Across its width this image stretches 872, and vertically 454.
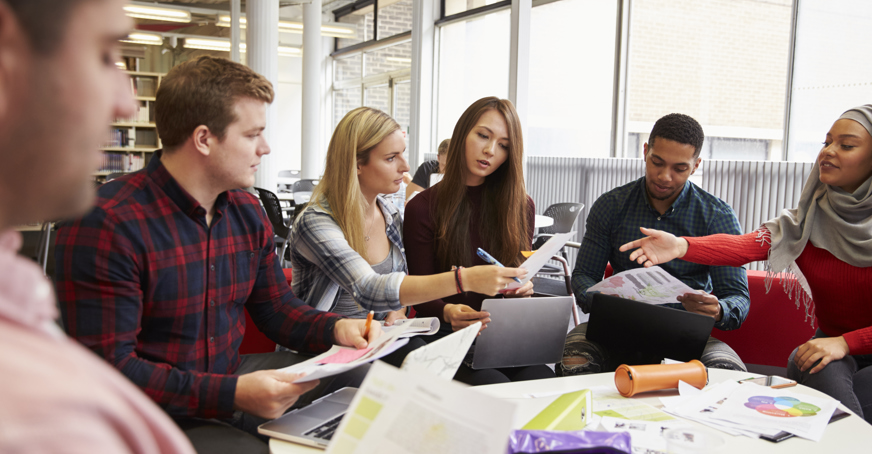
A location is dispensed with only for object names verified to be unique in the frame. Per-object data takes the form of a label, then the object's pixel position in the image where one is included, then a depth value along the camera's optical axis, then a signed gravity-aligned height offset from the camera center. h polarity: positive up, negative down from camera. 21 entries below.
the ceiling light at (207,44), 11.05 +1.90
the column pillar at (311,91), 9.30 +0.93
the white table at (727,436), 1.28 -0.60
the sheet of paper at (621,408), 1.43 -0.60
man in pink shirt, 0.38 -0.04
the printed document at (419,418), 0.74 -0.34
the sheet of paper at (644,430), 1.25 -0.59
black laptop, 1.84 -0.54
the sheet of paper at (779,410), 1.38 -0.59
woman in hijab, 1.98 -0.33
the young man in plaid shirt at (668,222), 2.27 -0.26
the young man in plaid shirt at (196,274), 1.35 -0.31
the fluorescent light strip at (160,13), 8.73 +1.93
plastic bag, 0.92 -0.44
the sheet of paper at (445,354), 1.03 -0.35
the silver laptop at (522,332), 1.96 -0.58
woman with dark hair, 2.39 -0.20
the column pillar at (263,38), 6.86 +1.24
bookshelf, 9.34 +0.13
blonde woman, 1.90 -0.31
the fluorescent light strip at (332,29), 9.55 +1.93
